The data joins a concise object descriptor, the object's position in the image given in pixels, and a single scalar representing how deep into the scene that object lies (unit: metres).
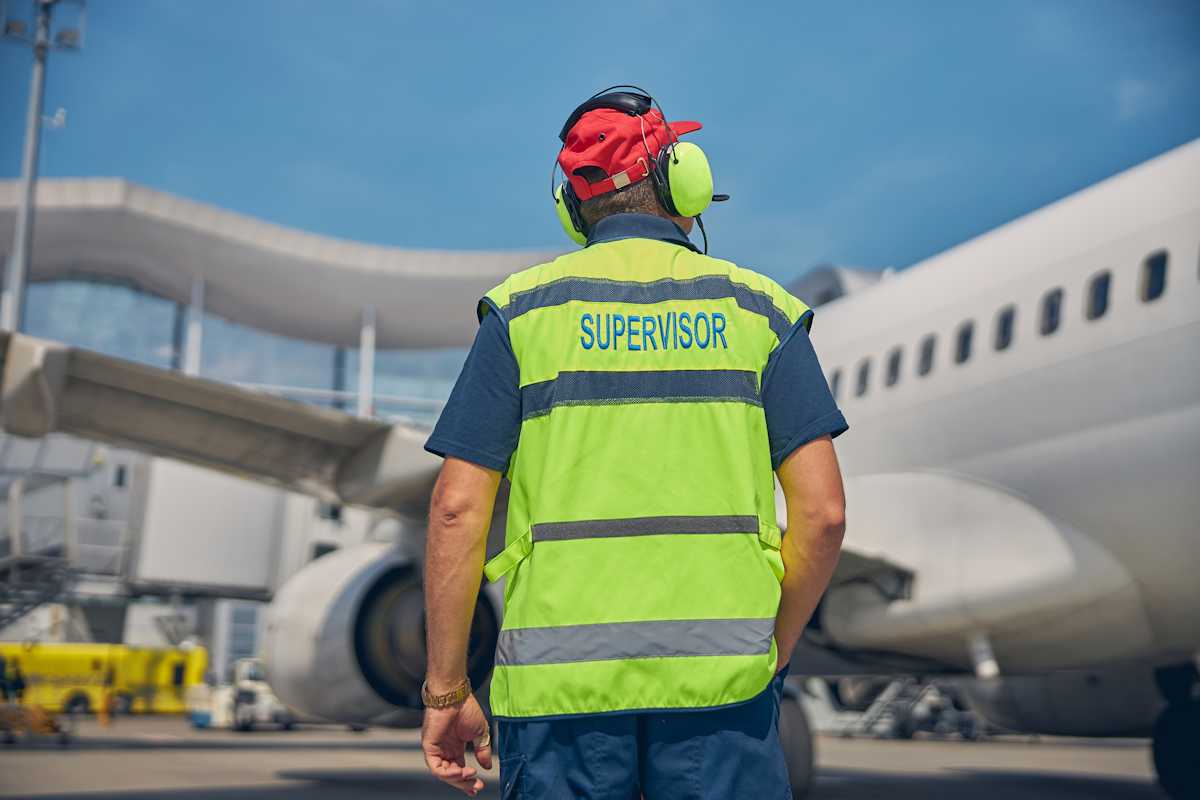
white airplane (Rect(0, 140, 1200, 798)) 6.73
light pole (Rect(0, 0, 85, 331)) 23.41
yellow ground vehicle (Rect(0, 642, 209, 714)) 29.56
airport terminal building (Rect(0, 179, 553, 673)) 40.22
